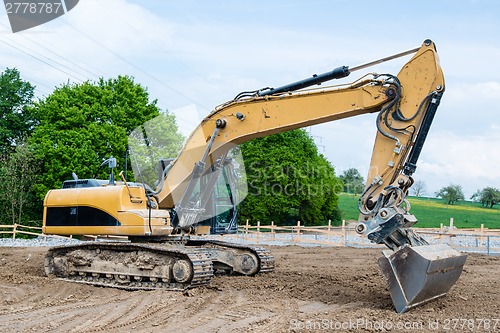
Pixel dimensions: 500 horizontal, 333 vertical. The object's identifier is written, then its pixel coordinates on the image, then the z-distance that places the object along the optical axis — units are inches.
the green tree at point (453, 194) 2162.9
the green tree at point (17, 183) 1392.7
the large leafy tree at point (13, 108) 1545.3
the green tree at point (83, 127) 1369.3
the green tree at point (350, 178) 2219.4
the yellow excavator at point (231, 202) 303.6
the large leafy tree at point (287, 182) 1824.6
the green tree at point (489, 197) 2096.5
